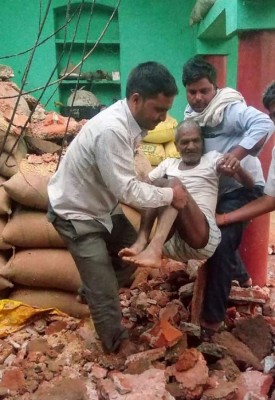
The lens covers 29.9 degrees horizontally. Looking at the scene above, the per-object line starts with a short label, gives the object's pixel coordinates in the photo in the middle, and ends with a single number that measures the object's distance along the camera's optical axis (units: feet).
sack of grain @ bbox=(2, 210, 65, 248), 12.60
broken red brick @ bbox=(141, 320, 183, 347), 9.95
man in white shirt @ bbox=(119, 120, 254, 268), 8.98
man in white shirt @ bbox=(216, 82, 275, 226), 9.87
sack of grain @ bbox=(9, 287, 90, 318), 12.36
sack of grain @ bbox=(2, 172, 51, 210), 12.59
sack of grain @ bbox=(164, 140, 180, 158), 21.40
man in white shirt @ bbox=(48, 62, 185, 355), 8.66
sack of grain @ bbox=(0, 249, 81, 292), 12.27
